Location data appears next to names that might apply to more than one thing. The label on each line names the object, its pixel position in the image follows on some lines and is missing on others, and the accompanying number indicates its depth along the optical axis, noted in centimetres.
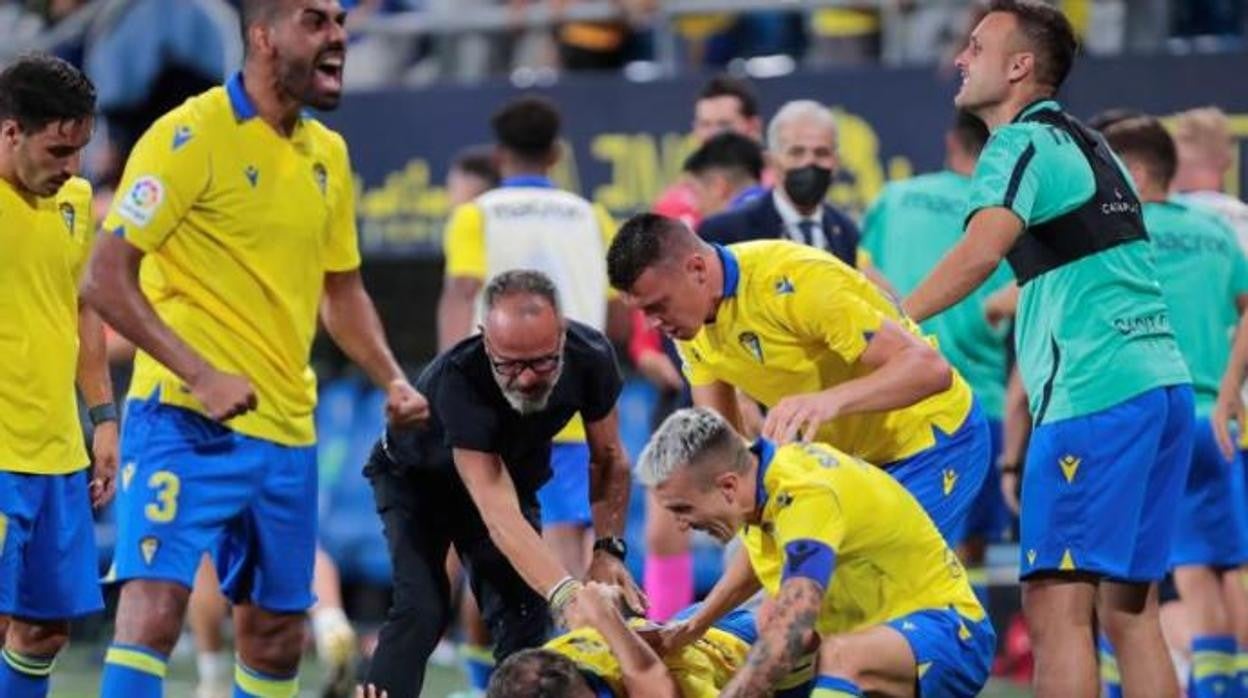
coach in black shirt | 1554
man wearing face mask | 2156
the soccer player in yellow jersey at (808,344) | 1506
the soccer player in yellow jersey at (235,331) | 1628
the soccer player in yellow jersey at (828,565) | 1353
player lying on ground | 1404
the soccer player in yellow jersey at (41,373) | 1547
